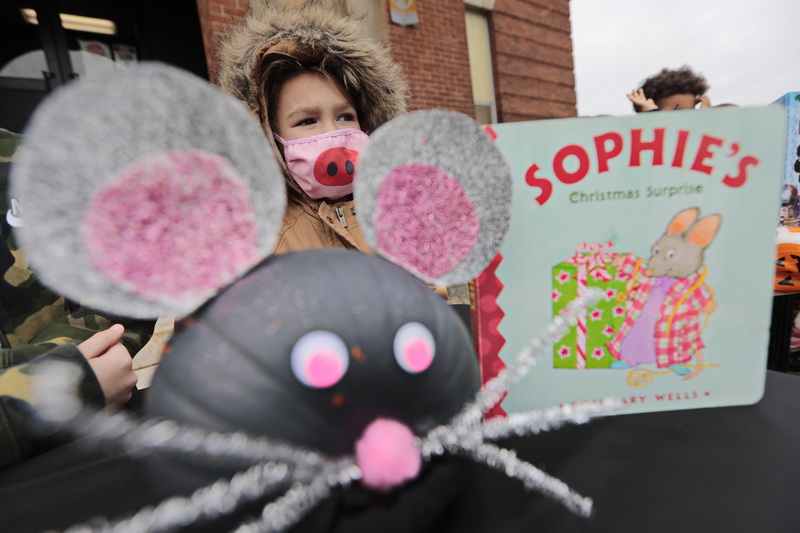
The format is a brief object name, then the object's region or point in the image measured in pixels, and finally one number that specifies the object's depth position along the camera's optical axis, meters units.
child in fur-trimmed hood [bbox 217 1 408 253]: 0.93
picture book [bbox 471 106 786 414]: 0.45
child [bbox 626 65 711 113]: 1.98
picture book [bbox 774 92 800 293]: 1.23
